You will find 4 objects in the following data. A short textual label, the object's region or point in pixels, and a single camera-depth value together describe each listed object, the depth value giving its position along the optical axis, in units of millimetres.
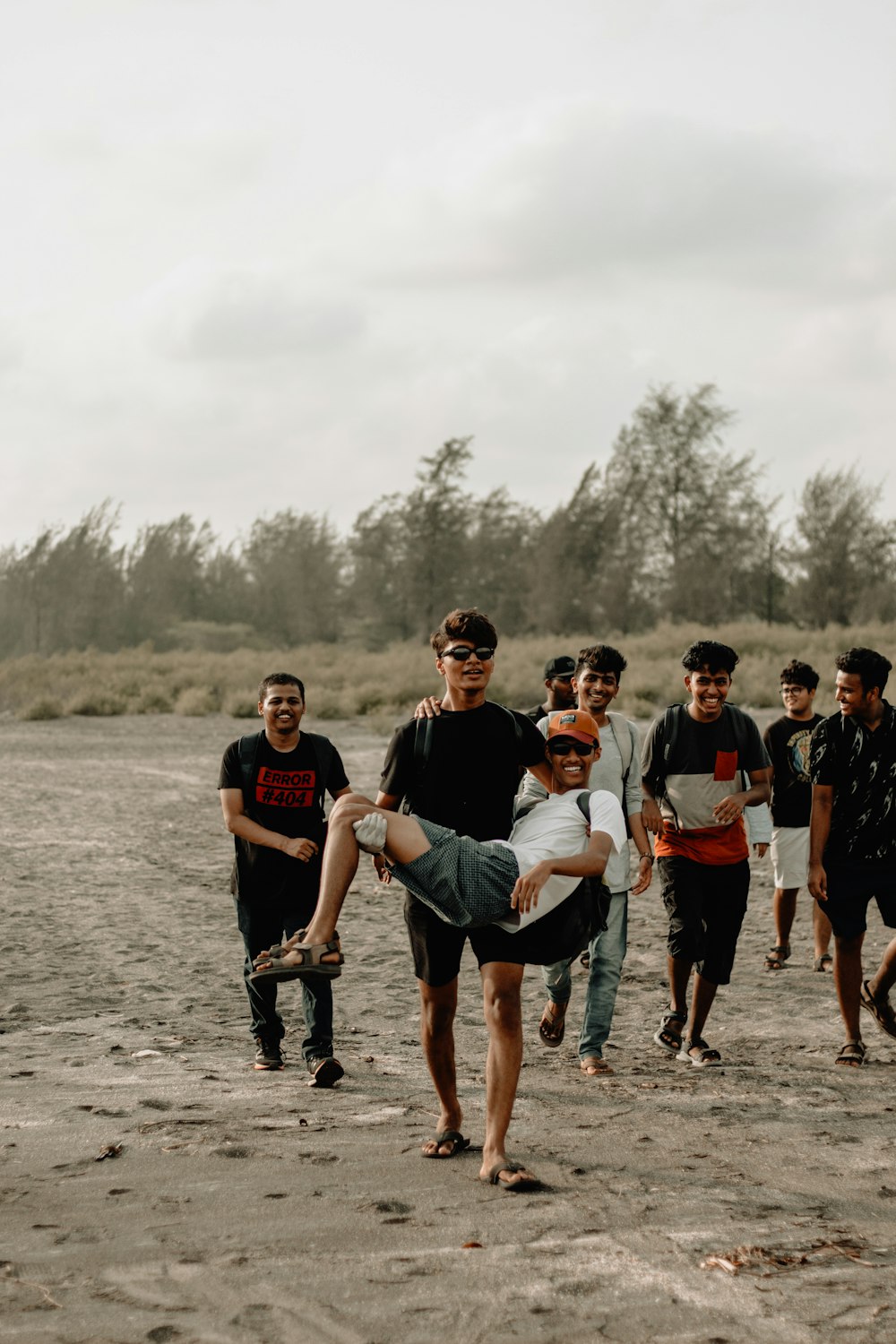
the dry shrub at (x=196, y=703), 30703
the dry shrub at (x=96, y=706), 31125
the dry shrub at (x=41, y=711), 30047
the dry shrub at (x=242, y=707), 29609
